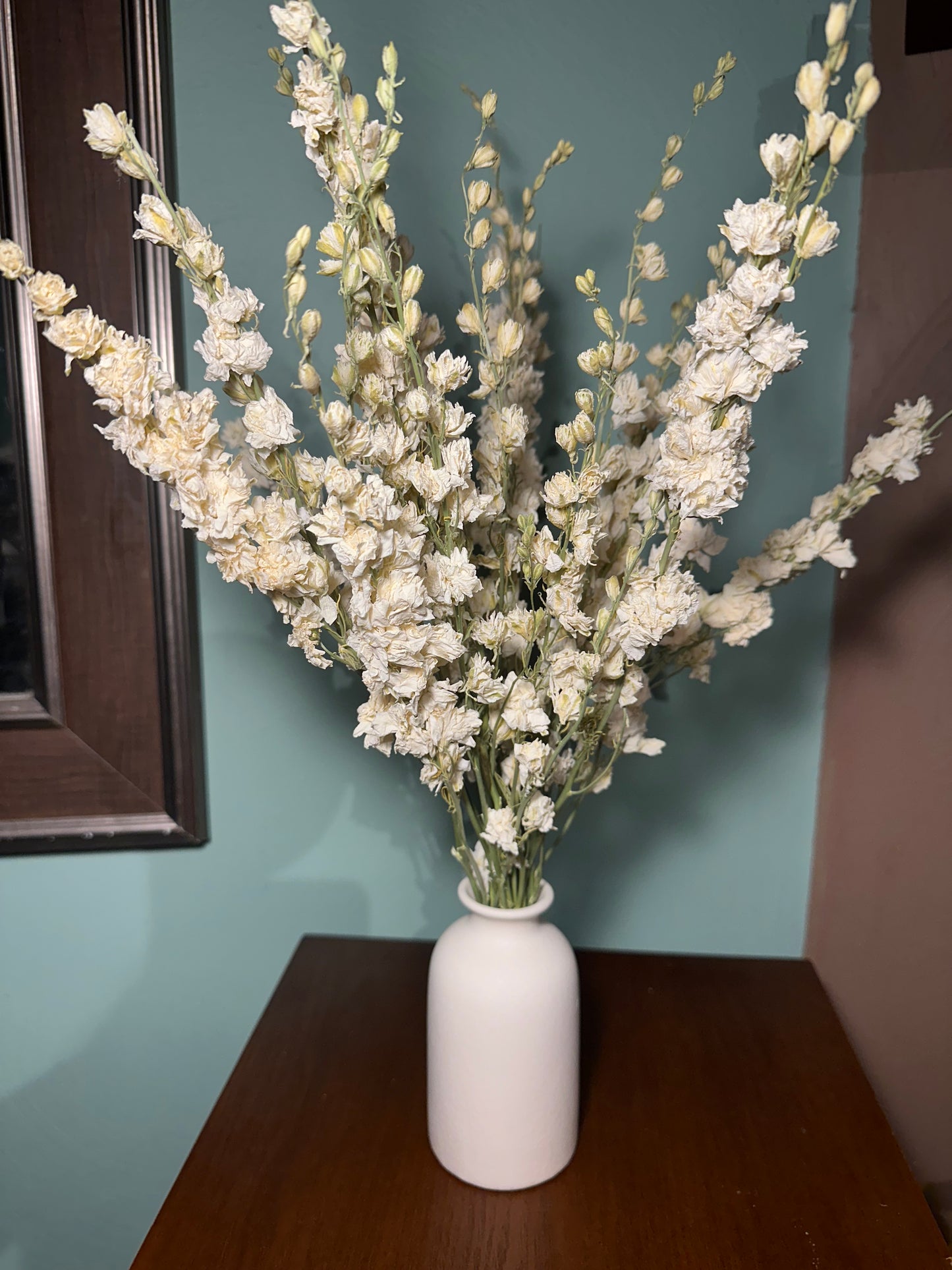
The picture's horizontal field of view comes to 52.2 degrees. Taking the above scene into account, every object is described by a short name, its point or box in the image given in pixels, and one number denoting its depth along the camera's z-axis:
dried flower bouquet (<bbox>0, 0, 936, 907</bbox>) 0.60
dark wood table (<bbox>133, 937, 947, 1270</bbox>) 0.76
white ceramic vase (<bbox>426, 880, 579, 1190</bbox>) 0.78
